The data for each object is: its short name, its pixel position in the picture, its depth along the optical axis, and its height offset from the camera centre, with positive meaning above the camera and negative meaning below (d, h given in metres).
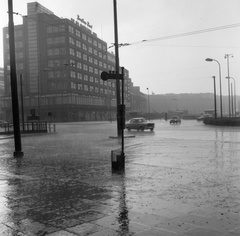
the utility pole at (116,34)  23.37 +5.64
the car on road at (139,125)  36.69 -1.27
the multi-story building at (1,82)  126.41 +14.05
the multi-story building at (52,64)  107.31 +17.43
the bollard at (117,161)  9.78 -1.37
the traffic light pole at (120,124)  9.79 -0.34
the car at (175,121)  62.47 -1.58
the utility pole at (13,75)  13.81 +1.77
